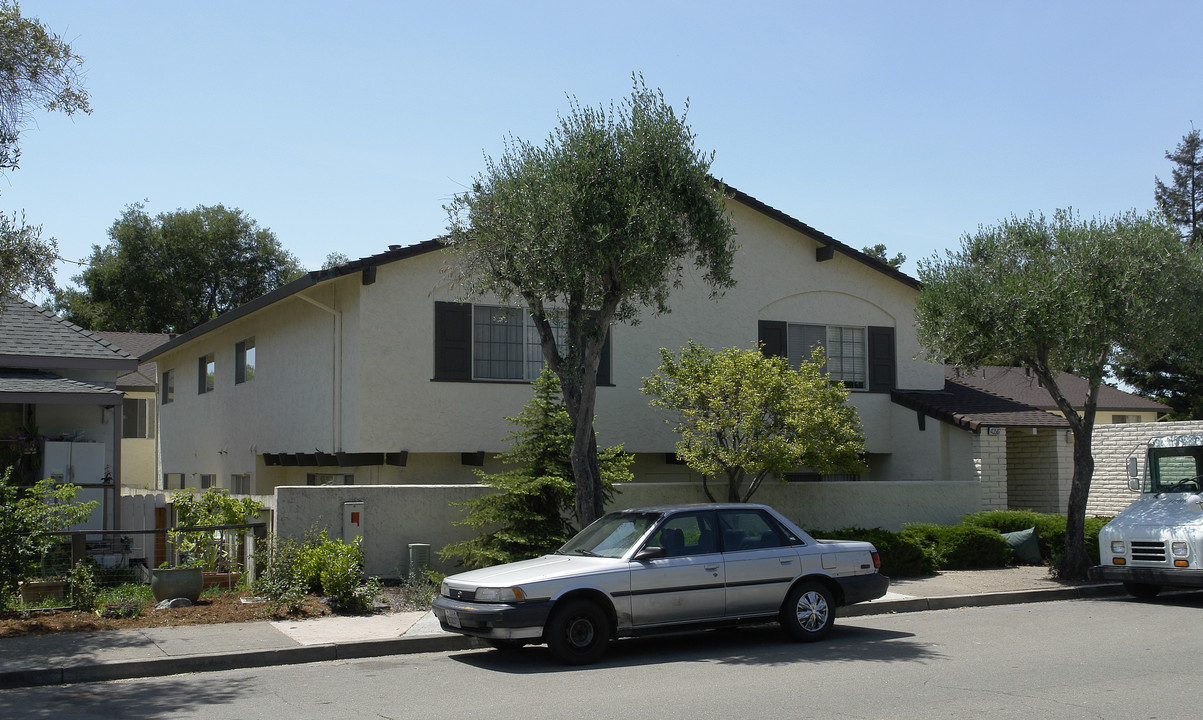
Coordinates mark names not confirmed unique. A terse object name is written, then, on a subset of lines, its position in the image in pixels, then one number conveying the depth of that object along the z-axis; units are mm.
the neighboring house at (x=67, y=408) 15820
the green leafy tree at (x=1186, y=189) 45062
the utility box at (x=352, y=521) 13859
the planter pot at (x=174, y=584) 12141
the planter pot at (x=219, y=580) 13219
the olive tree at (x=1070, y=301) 14531
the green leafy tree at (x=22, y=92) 11219
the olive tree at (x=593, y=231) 12305
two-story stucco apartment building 17250
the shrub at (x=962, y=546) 16344
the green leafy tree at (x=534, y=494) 13852
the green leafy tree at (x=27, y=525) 11188
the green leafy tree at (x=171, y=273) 45406
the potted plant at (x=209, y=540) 12875
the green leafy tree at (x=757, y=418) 15531
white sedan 9461
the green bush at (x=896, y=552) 15633
